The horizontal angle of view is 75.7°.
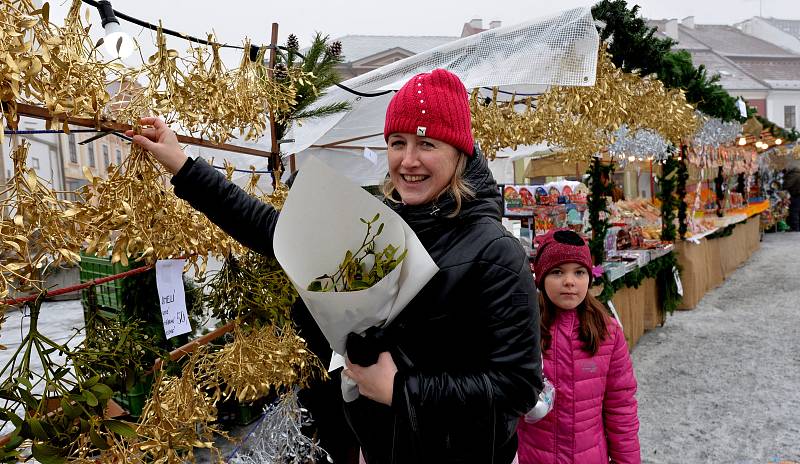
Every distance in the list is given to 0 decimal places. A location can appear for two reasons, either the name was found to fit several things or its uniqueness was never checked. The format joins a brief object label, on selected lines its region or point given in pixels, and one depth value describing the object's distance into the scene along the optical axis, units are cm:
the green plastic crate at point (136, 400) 289
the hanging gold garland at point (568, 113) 364
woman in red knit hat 110
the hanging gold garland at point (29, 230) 95
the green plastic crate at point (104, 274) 270
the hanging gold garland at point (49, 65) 90
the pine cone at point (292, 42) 252
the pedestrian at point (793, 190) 1716
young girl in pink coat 221
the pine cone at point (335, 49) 272
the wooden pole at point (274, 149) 214
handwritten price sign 167
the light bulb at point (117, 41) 129
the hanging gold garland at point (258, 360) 181
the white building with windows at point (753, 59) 2939
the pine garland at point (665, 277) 611
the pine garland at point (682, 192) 725
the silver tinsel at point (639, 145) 548
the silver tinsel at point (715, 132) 709
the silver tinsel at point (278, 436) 227
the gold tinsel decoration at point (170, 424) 122
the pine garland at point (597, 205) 490
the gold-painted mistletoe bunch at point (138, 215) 120
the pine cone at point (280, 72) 212
